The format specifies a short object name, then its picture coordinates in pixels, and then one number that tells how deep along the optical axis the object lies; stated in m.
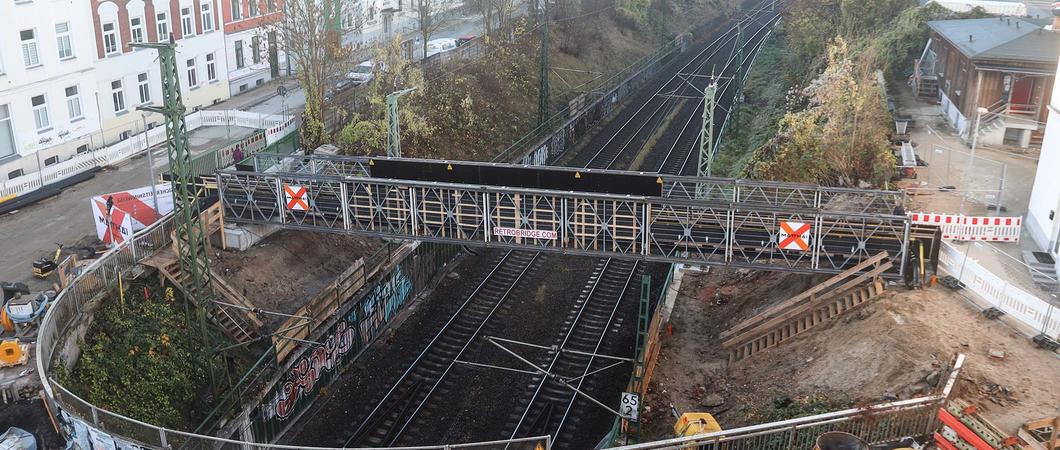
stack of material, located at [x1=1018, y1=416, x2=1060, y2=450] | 17.30
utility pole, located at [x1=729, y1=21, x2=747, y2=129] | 50.88
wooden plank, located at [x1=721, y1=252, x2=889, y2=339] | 24.44
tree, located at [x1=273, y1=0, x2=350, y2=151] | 40.12
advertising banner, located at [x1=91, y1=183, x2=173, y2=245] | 27.45
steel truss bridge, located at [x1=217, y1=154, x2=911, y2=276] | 24.69
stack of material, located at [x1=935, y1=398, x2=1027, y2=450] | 17.08
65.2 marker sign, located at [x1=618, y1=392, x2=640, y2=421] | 22.59
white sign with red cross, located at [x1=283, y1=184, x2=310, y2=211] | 26.87
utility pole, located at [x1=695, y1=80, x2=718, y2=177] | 30.02
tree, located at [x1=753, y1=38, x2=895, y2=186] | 34.88
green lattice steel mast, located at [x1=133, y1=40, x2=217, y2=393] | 21.21
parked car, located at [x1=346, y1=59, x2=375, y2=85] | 51.53
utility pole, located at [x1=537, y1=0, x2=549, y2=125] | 46.91
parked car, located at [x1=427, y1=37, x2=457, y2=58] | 61.23
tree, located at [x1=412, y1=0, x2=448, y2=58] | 53.34
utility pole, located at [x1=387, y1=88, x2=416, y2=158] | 31.34
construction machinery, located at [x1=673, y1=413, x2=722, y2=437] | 18.92
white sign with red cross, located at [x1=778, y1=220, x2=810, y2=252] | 24.23
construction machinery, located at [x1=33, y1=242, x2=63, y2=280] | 26.61
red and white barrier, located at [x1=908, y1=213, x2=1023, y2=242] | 27.55
